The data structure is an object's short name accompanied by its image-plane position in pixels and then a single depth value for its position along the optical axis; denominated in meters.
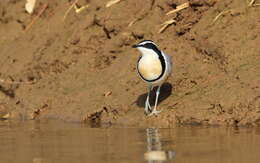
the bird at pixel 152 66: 12.62
